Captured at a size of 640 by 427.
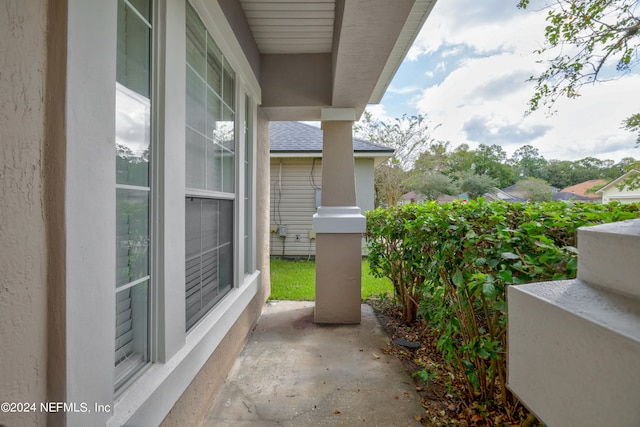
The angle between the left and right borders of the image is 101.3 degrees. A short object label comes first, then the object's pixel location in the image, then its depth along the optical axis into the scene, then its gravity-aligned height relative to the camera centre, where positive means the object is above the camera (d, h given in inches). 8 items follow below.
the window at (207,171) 73.1 +14.9
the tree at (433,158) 552.4 +124.2
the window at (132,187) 48.1 +5.9
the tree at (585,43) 153.9 +109.3
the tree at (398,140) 526.9 +157.9
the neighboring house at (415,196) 773.6 +61.4
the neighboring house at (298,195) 323.0 +26.5
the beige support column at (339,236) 139.4 -10.6
